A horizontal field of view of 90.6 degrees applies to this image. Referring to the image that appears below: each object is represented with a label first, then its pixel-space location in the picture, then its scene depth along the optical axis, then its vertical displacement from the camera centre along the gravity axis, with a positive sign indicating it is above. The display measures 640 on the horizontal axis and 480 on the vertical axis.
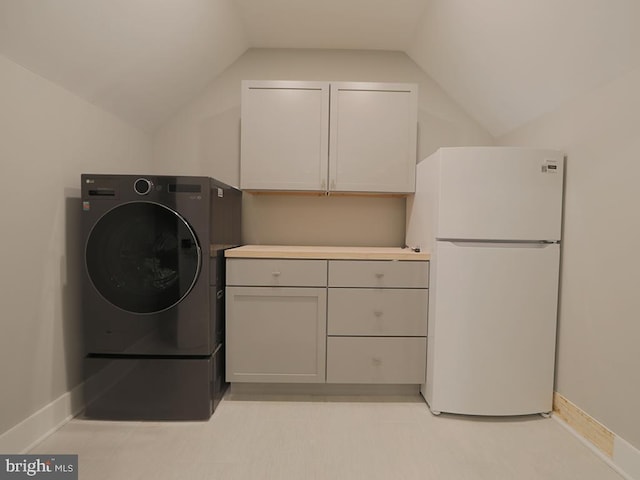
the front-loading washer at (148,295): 1.59 -0.37
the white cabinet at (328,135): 2.01 +0.59
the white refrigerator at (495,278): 1.62 -0.24
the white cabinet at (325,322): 1.82 -0.54
